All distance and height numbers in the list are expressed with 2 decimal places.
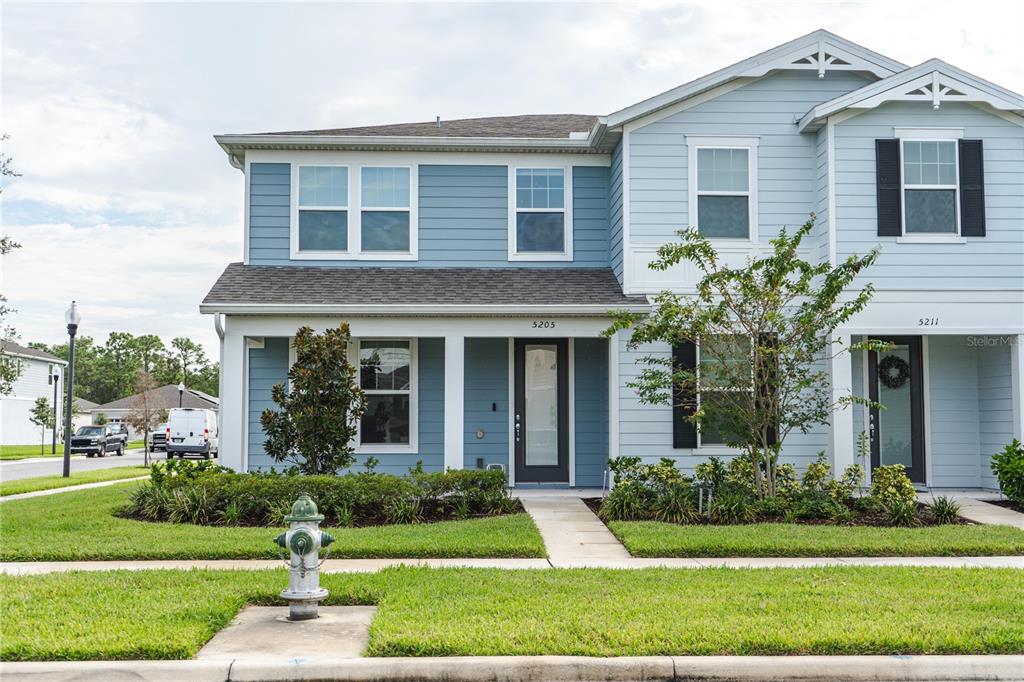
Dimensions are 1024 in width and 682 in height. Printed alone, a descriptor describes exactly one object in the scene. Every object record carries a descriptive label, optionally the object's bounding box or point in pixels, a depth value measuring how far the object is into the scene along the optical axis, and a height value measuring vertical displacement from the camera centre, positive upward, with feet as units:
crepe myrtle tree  39.81 +2.52
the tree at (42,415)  146.61 -3.26
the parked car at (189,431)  113.50 -4.48
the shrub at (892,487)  40.16 -3.97
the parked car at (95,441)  123.44 -6.33
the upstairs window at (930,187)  47.26 +10.57
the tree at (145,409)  123.37 -2.09
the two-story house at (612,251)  46.57 +7.67
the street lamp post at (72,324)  63.98 +4.80
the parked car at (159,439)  126.53 -6.14
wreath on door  50.08 +1.22
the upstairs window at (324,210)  51.16 +10.09
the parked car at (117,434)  131.36 -5.77
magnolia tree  40.93 -0.62
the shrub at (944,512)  37.93 -4.75
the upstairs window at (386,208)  51.44 +10.25
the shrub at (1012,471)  42.88 -3.48
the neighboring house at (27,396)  150.30 -0.32
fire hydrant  22.52 -4.18
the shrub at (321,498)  37.52 -4.23
